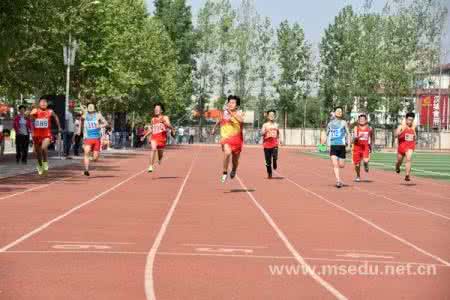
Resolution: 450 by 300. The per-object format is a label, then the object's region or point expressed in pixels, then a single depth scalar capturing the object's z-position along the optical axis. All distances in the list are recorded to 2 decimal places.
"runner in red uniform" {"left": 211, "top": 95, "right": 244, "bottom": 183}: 20.58
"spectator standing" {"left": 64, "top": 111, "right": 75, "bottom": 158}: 39.29
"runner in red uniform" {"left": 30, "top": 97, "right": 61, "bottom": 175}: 24.61
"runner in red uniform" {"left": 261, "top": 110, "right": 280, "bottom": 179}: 27.28
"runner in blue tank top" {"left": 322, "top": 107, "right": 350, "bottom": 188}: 23.55
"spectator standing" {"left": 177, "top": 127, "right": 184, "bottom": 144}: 93.38
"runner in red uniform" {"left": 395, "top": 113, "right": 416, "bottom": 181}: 26.83
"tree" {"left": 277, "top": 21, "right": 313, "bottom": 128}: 98.50
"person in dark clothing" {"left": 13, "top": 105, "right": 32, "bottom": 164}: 32.22
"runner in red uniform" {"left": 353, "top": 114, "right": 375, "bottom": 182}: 27.23
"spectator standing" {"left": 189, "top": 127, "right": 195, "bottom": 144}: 96.56
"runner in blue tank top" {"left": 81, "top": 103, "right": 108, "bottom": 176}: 24.55
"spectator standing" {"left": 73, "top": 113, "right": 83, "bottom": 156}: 42.25
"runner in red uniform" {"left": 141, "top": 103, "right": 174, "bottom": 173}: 24.67
